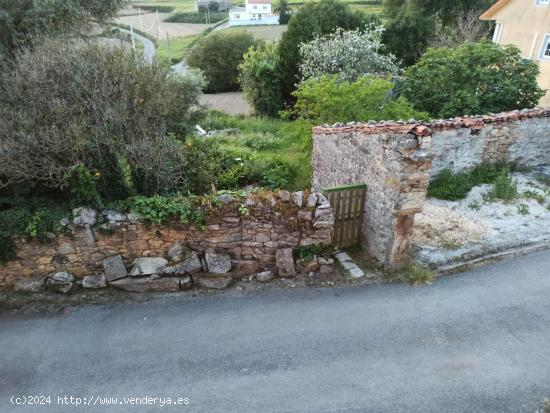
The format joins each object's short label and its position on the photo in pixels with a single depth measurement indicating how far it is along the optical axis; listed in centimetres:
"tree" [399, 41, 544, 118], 1445
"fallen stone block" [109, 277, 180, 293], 830
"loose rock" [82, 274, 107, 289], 829
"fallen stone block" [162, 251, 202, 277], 834
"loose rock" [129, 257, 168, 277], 827
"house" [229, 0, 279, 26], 6831
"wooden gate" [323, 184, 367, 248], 889
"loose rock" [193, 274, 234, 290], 841
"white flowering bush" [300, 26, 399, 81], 2045
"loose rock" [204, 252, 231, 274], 844
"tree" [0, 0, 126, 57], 1167
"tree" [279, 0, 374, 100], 2484
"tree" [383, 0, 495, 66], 2720
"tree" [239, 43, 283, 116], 2456
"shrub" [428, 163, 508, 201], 1126
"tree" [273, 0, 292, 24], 6550
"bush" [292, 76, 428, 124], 1248
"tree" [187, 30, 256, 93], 3309
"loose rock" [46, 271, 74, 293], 820
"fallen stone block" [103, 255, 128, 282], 822
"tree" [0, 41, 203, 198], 809
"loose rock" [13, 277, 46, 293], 815
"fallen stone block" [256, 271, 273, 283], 855
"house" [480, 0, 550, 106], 2078
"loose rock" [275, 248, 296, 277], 857
